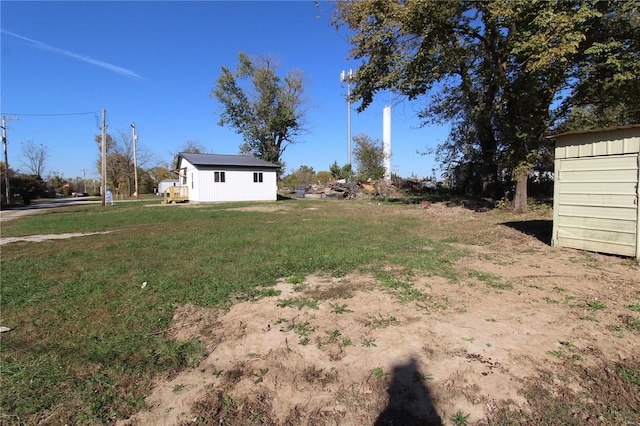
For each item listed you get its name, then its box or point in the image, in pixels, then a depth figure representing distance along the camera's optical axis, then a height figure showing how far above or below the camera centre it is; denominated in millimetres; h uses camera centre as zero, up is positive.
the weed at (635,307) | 3938 -1283
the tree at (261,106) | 41625 +10955
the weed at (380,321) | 3670 -1341
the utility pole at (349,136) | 41672 +7308
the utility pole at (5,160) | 34656 +3984
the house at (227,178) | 28234 +1628
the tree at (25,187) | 38844 +1358
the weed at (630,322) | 3484 -1310
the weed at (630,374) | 2635 -1390
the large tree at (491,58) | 10102 +5000
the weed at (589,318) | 3713 -1307
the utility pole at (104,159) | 26975 +2975
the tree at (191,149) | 59438 +8251
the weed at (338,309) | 4062 -1325
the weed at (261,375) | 2804 -1466
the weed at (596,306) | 4008 -1281
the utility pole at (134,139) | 41238 +7101
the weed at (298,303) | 4262 -1321
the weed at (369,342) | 3270 -1383
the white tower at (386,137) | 39500 +6926
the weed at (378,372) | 2798 -1428
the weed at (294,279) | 5266 -1266
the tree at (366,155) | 39166 +4695
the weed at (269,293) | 4680 -1303
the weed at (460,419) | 2289 -1476
